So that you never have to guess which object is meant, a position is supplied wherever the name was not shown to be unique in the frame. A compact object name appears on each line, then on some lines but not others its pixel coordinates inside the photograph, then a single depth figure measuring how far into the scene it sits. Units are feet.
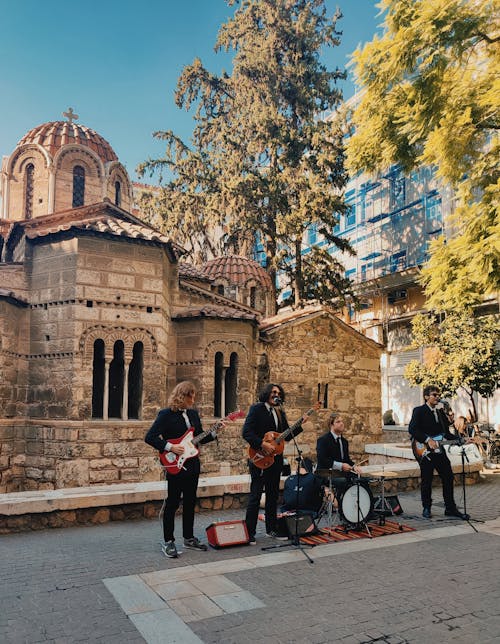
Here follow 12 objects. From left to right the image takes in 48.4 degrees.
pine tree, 77.51
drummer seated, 22.16
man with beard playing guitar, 19.97
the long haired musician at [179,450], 18.60
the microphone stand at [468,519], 22.92
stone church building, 38.75
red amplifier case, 19.01
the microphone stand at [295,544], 19.07
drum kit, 21.39
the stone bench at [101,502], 21.15
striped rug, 20.01
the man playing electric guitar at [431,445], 24.56
